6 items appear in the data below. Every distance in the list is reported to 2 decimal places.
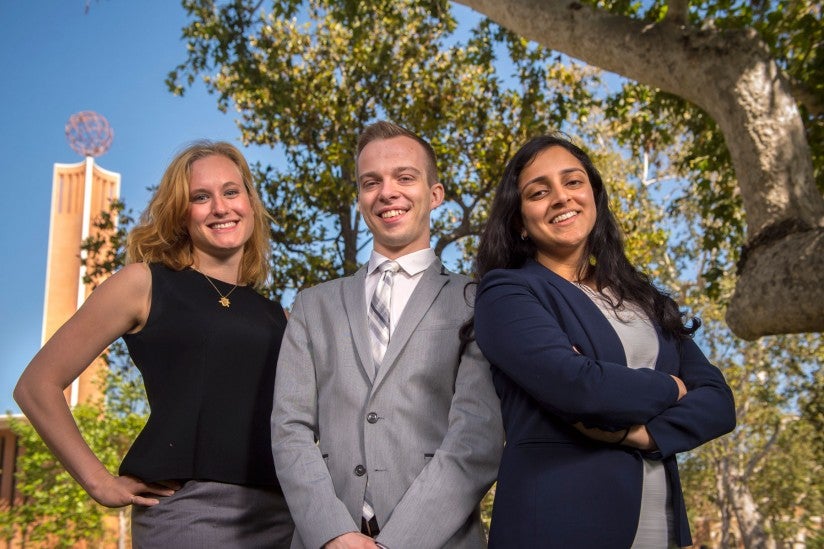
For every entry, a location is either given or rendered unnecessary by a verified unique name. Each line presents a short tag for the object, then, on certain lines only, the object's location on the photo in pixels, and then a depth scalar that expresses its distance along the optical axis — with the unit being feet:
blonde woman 8.86
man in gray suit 7.62
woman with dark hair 6.68
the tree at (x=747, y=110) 17.93
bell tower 151.02
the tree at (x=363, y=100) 33.78
